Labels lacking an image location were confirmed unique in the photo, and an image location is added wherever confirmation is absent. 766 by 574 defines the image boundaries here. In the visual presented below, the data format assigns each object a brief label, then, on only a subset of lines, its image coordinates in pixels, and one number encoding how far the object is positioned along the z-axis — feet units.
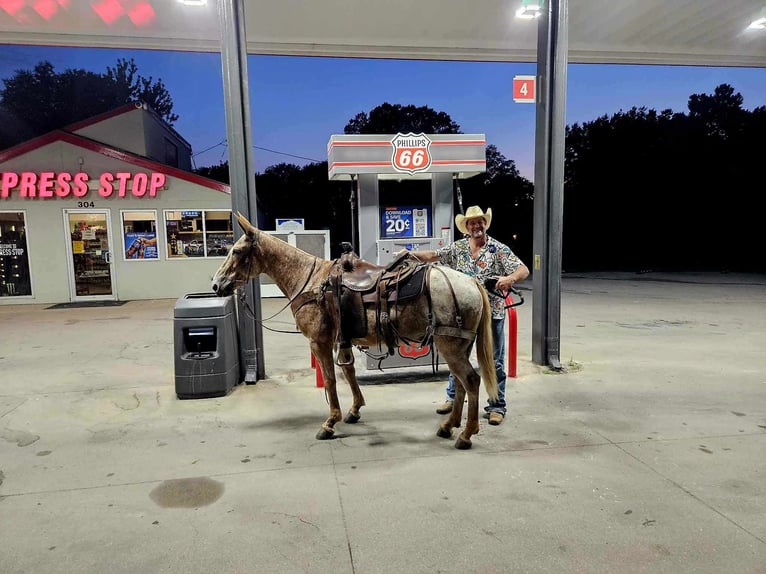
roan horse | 11.80
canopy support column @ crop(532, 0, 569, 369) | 18.71
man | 13.56
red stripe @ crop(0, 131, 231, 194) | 38.65
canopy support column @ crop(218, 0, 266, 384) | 17.21
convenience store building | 39.14
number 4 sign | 20.81
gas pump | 20.30
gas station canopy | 22.23
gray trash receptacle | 16.08
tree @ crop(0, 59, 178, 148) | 104.58
